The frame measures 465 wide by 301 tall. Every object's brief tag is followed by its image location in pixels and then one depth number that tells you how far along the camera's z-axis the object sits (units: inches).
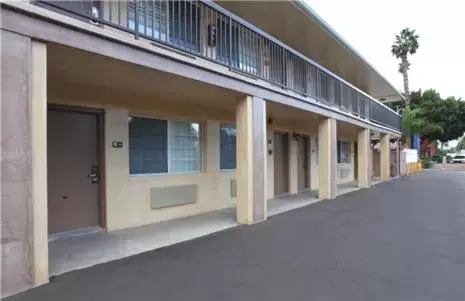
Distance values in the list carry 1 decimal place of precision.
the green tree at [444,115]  1900.3
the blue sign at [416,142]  1663.1
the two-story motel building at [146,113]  161.2
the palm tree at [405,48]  1913.3
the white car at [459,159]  2074.3
